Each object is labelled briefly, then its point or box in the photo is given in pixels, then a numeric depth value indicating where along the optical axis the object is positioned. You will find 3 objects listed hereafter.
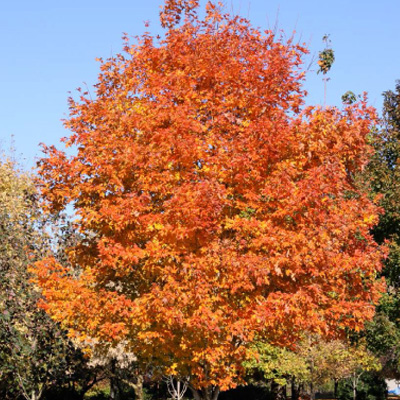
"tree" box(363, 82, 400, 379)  28.24
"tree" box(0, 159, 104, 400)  23.88
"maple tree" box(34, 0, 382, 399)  13.62
